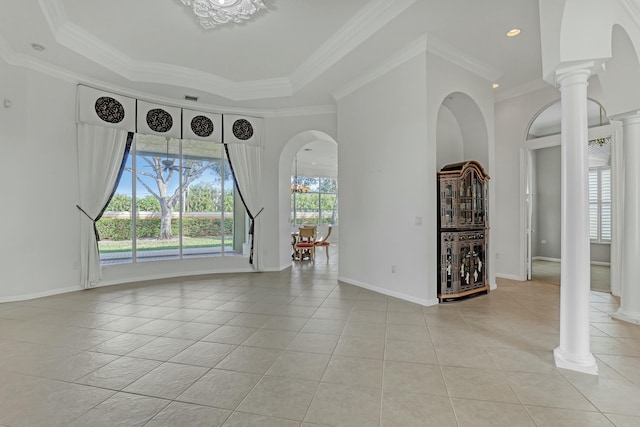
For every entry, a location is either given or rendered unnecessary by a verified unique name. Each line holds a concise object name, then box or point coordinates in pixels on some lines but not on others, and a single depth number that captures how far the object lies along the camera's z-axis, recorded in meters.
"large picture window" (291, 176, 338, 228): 13.27
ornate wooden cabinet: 4.38
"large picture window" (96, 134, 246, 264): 5.84
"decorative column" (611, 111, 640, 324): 3.58
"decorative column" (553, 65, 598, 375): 2.52
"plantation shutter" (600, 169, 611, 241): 7.50
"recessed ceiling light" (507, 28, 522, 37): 3.94
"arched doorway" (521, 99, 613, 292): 5.49
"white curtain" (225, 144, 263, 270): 6.70
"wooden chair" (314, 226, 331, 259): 8.50
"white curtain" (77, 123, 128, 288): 5.16
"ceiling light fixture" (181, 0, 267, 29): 3.43
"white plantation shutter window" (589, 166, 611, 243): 7.52
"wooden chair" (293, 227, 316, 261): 8.23
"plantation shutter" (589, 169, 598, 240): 7.68
